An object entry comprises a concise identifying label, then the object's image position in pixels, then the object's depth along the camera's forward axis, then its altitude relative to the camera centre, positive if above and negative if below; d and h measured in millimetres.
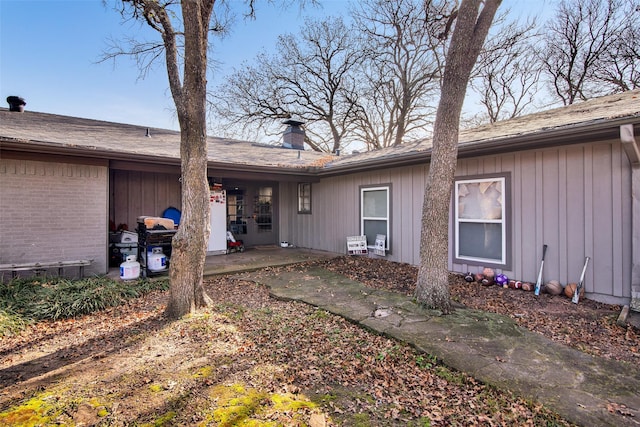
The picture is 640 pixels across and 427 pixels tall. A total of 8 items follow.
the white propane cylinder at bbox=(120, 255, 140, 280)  5172 -907
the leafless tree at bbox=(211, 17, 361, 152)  17125 +7887
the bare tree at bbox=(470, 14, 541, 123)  13812 +7439
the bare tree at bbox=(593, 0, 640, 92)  12344 +6834
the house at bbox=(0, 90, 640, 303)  4184 +514
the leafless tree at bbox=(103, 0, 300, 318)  3699 +625
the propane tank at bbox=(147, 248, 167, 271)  5590 -814
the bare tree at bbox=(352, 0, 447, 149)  13961 +7554
